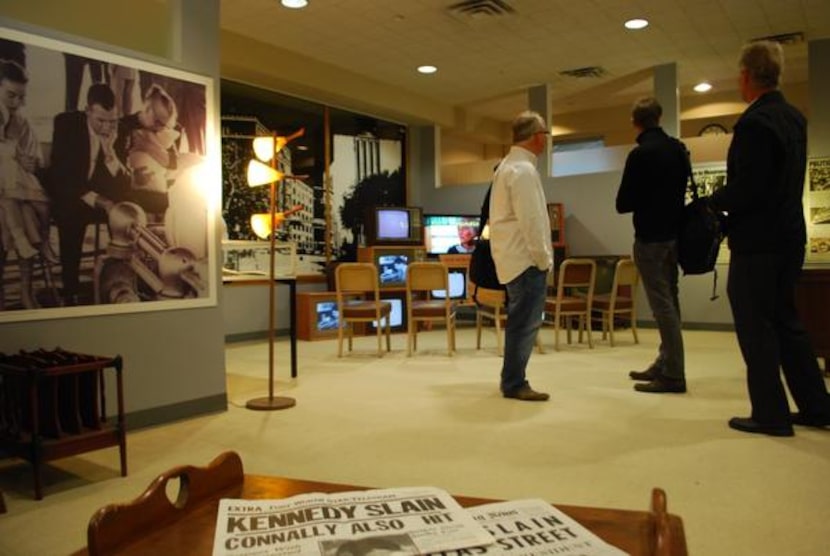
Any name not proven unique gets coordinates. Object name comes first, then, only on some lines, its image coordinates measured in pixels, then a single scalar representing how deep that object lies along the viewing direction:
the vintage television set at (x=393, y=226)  8.09
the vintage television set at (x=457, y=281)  8.52
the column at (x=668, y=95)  8.02
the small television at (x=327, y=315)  7.45
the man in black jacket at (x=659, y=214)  3.84
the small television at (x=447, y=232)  8.93
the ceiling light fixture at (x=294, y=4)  6.00
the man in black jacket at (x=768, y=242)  2.92
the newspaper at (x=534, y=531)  0.89
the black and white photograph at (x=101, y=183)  2.97
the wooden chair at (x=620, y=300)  6.36
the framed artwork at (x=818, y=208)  7.23
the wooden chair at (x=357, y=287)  5.90
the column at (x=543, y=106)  9.00
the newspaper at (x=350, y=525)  0.88
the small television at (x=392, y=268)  7.95
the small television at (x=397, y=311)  7.95
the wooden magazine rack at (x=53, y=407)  2.49
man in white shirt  3.70
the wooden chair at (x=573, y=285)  6.21
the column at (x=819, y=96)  7.19
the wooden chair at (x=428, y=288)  5.82
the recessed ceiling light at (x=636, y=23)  6.72
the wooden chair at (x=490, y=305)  5.79
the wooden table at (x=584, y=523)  0.93
